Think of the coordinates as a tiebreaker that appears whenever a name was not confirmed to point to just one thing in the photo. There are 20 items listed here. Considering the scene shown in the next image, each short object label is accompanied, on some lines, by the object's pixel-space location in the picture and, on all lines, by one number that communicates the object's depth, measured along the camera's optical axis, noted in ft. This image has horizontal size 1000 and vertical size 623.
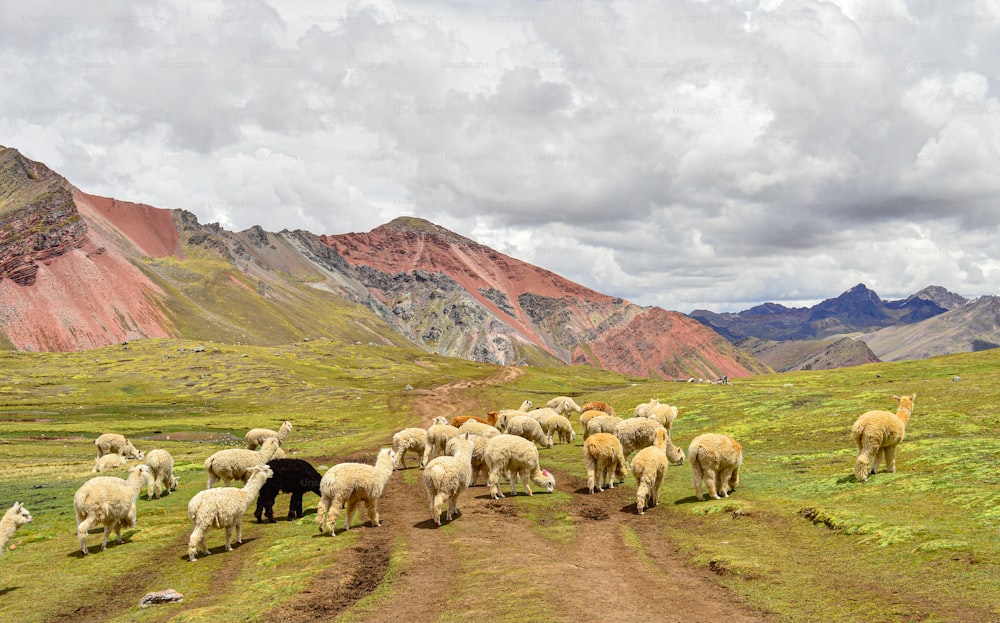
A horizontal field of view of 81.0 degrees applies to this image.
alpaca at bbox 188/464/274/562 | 74.49
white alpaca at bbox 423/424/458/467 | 127.75
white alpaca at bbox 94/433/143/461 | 164.35
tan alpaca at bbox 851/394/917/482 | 85.40
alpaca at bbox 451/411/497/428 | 151.84
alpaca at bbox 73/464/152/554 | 79.46
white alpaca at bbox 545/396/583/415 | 197.47
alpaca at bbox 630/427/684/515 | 88.84
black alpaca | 94.38
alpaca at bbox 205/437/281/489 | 102.58
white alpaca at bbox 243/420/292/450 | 153.38
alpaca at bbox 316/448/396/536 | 81.35
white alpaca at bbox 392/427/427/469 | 133.03
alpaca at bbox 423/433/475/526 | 83.51
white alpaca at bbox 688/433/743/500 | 89.15
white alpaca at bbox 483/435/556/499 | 99.86
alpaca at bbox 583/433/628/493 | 103.50
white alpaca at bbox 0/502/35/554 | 71.61
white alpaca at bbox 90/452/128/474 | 145.97
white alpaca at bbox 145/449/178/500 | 118.01
